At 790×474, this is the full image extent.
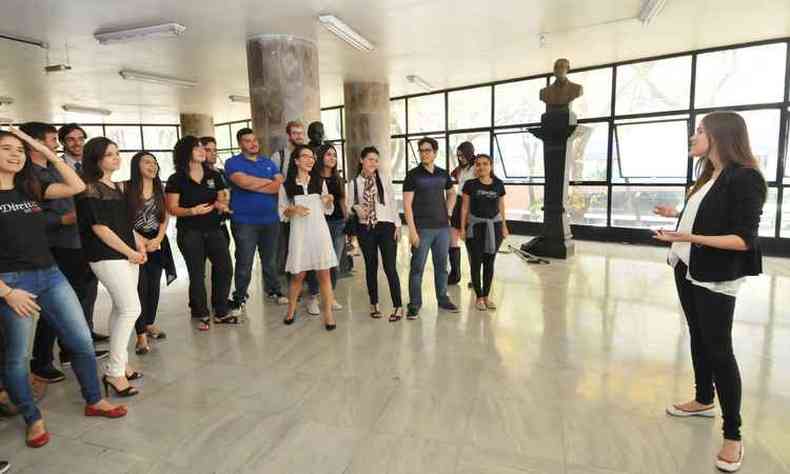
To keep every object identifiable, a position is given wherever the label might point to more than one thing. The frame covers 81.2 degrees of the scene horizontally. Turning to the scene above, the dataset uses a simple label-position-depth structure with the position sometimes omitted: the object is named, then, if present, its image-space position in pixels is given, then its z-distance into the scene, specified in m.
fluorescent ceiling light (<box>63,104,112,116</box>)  10.10
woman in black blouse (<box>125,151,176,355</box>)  2.98
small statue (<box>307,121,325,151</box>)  4.46
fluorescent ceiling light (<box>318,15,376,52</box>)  4.95
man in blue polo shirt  3.99
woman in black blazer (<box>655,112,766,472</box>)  1.86
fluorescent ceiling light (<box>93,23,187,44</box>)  5.04
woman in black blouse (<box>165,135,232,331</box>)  3.53
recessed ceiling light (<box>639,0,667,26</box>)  4.63
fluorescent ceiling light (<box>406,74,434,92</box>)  8.17
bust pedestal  6.37
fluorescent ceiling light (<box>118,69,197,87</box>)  7.37
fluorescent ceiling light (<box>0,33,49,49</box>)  5.50
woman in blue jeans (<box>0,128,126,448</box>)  2.00
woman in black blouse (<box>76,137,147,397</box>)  2.45
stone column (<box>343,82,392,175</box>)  8.52
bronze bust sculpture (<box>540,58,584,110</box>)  6.14
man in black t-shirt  3.78
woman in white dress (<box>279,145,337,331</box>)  3.56
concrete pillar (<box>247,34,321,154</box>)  5.43
